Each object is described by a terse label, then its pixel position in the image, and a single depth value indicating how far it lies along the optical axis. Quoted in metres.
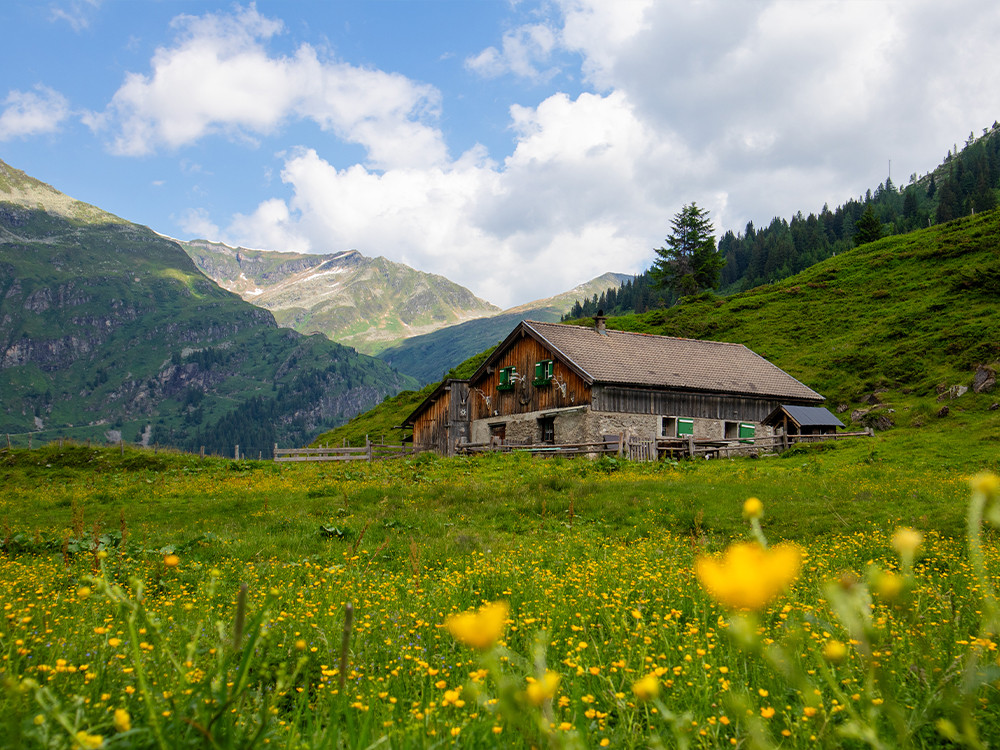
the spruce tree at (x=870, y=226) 106.75
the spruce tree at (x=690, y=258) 102.56
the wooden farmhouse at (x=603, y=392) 39.81
